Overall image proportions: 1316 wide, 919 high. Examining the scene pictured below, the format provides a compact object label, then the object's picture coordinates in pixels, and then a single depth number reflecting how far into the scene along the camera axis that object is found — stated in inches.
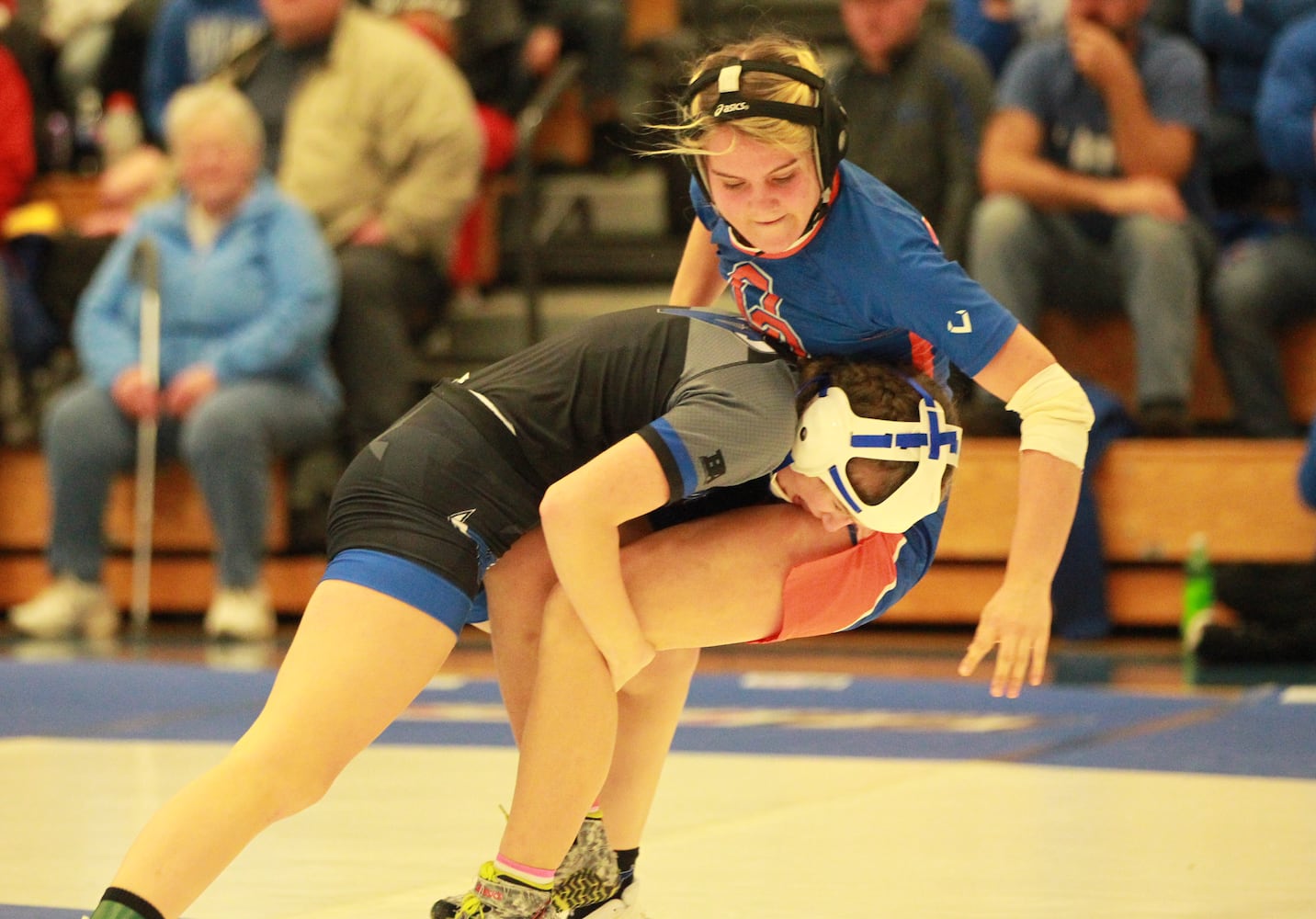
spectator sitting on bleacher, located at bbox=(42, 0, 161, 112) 676.7
